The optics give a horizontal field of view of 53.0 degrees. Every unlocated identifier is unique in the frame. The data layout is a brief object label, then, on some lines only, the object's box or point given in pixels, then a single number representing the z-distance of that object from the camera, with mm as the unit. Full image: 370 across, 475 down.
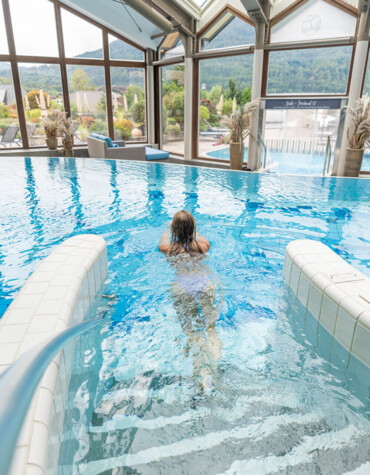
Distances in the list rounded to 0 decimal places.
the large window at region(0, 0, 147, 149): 11633
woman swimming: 2498
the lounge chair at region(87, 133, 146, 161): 10523
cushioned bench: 10875
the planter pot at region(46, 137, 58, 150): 12055
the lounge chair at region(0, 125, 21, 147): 11984
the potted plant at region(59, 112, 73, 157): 11656
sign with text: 9117
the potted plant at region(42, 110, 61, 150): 11844
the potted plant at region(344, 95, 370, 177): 8398
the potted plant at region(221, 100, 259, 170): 9775
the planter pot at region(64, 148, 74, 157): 11883
